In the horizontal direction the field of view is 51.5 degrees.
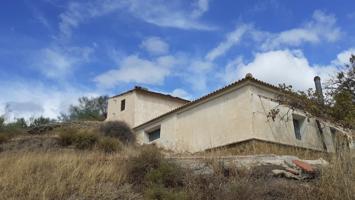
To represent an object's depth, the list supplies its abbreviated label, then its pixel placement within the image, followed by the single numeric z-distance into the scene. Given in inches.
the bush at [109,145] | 623.2
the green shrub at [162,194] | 269.1
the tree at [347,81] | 674.8
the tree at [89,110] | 1428.4
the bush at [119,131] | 874.8
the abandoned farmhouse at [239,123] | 649.6
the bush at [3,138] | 783.2
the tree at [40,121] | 1253.7
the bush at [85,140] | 688.4
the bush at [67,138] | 714.2
